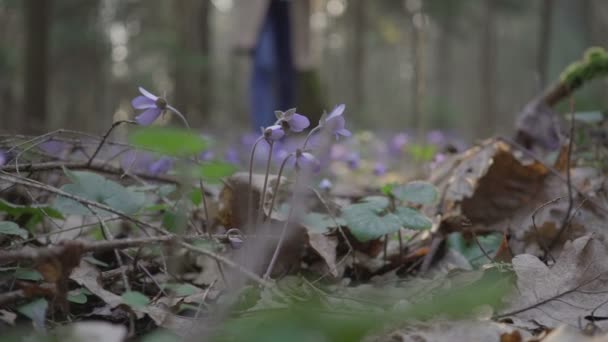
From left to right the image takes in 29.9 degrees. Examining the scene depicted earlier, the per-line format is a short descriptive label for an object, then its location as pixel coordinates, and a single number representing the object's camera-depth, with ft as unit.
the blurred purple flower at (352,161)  4.10
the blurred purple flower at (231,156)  4.29
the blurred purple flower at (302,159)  2.13
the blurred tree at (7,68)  25.13
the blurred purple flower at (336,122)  2.13
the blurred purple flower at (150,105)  2.07
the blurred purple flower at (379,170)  4.04
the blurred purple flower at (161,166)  2.84
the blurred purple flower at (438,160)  3.20
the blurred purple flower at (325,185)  2.94
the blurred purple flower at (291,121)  2.10
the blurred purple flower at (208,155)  3.64
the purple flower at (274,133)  2.09
